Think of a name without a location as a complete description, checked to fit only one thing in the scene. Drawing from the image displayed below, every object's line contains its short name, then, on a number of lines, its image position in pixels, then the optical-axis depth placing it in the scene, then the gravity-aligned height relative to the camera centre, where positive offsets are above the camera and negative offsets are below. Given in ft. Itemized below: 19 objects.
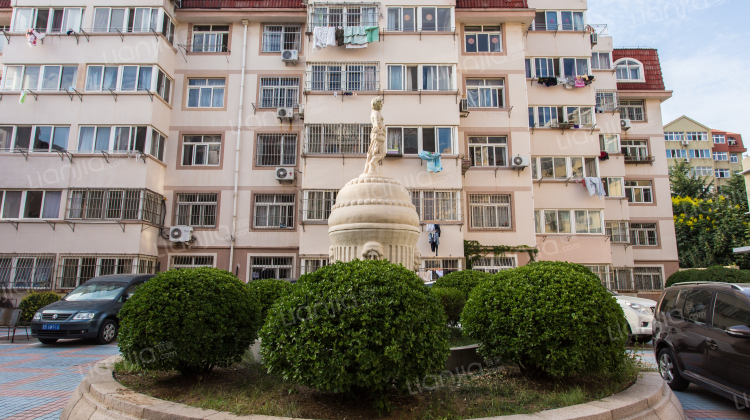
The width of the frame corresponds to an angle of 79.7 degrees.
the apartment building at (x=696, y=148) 158.10 +43.78
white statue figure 28.91 +8.38
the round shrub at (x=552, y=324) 15.89 -1.90
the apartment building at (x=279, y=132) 61.67 +20.54
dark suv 17.51 -2.79
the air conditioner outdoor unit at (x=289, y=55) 69.46 +33.12
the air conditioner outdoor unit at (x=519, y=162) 66.95 +16.28
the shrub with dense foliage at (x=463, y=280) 31.14 -0.56
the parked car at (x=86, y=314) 36.81 -3.59
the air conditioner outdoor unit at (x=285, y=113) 67.77 +23.77
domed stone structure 26.35 +2.94
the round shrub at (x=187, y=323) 16.26 -1.95
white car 37.52 -3.69
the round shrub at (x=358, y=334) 13.24 -1.89
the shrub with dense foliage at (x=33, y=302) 46.73 -3.35
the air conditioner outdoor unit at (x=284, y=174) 66.49 +14.25
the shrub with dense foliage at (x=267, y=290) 23.91 -1.02
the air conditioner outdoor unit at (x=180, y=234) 64.85 +5.30
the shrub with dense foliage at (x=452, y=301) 28.22 -1.81
